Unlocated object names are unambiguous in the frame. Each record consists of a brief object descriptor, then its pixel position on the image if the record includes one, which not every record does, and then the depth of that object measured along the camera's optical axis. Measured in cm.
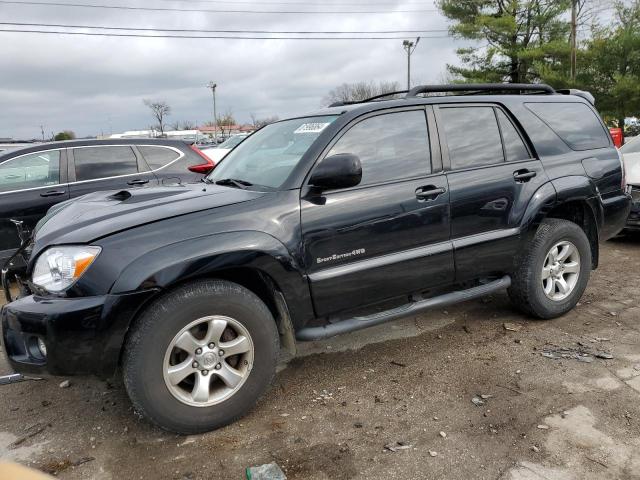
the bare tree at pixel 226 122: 8406
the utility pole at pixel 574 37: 2202
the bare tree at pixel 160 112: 7156
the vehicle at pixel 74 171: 554
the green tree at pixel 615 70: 2111
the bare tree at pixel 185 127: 8896
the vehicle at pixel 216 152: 1061
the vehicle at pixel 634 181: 643
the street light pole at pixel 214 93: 5961
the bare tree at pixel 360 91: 5424
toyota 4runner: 255
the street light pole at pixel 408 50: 3738
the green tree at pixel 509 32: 2392
